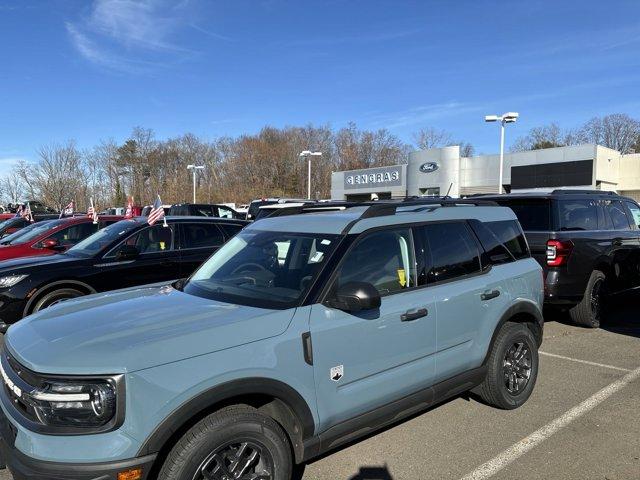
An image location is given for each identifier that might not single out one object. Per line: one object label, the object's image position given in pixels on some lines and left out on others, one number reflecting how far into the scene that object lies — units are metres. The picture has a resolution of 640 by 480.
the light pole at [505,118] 23.59
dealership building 30.89
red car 9.70
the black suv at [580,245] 6.62
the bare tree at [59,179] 42.50
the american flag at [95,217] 10.79
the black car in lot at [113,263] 6.61
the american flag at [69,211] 18.83
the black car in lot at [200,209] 17.90
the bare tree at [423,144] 69.44
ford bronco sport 2.34
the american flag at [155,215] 7.96
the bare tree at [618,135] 70.94
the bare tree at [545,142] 66.68
